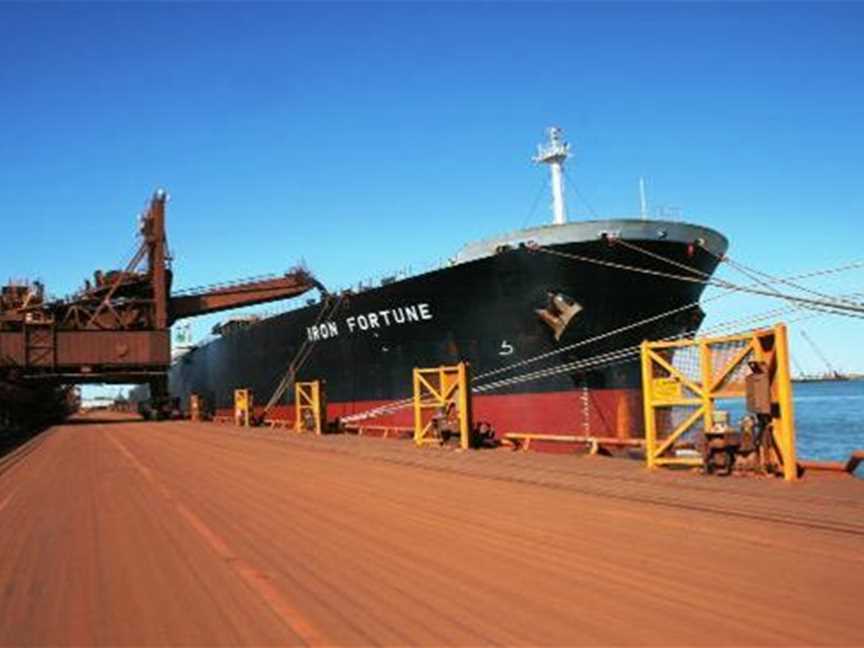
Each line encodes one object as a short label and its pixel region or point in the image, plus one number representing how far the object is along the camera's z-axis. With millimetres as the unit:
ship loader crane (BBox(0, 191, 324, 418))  41344
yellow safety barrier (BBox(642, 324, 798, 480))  11453
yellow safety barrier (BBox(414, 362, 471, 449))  19266
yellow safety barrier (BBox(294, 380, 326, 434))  28859
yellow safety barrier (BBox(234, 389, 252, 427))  37078
